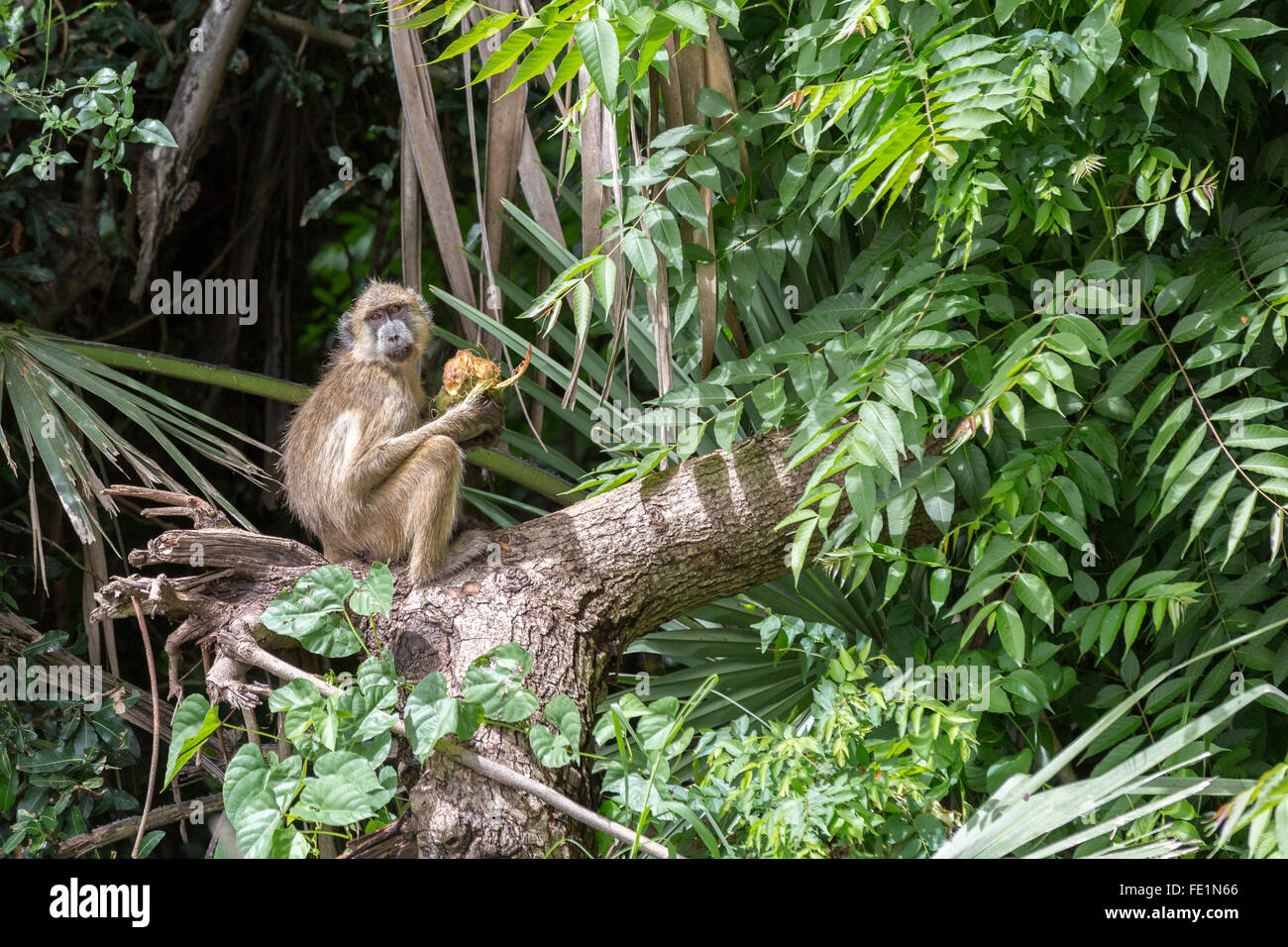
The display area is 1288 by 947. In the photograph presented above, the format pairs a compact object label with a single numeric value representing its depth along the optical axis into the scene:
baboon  7.00
